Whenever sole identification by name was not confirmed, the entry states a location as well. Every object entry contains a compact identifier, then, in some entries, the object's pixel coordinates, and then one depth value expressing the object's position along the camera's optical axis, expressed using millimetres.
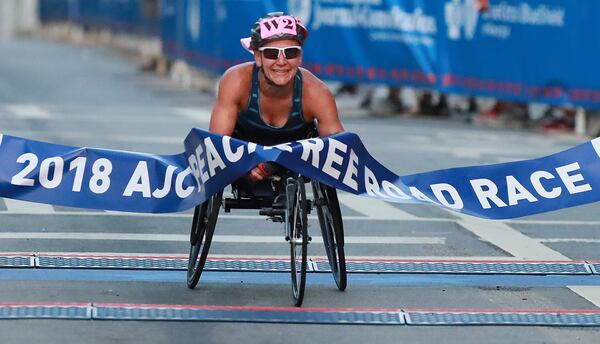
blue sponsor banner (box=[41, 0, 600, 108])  47281
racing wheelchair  18719
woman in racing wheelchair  19094
